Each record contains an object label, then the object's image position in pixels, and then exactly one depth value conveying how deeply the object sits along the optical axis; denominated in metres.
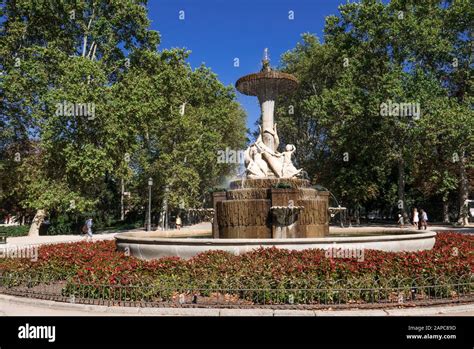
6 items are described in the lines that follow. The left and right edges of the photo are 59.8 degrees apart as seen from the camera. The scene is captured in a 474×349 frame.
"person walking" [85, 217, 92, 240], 29.40
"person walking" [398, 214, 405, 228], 36.81
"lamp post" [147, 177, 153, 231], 37.14
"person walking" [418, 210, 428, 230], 28.32
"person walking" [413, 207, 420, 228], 29.94
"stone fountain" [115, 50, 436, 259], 11.55
